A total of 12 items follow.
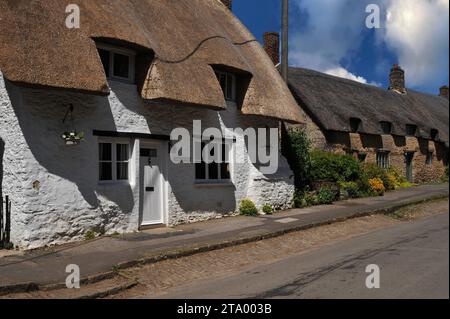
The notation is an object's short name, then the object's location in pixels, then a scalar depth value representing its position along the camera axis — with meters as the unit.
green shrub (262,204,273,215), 15.36
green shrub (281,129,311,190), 18.59
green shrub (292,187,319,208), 17.07
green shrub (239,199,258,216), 14.88
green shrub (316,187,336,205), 18.02
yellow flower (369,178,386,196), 20.70
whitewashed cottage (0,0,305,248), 9.67
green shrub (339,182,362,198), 19.91
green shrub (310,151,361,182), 20.09
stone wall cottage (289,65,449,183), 24.16
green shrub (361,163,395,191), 21.76
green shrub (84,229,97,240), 10.64
